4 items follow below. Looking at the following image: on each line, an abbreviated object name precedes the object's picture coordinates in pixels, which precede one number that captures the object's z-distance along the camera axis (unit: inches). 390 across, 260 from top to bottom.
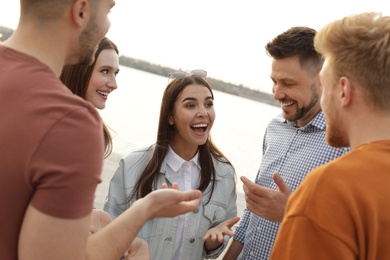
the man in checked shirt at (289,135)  110.4
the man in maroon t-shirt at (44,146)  49.7
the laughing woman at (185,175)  122.3
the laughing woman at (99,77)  129.6
